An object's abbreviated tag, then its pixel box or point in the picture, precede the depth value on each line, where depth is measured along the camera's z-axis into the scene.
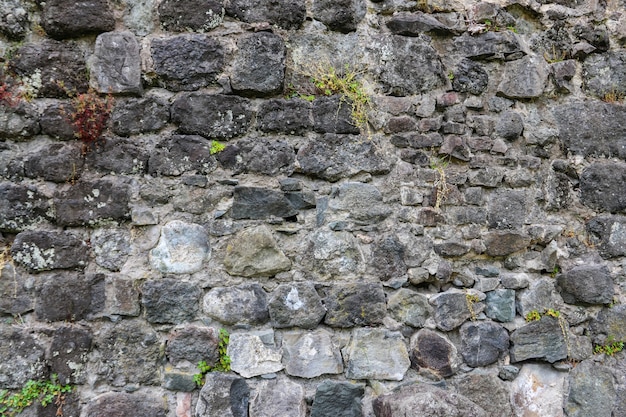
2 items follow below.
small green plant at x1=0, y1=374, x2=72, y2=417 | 2.13
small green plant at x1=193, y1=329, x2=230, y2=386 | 2.24
